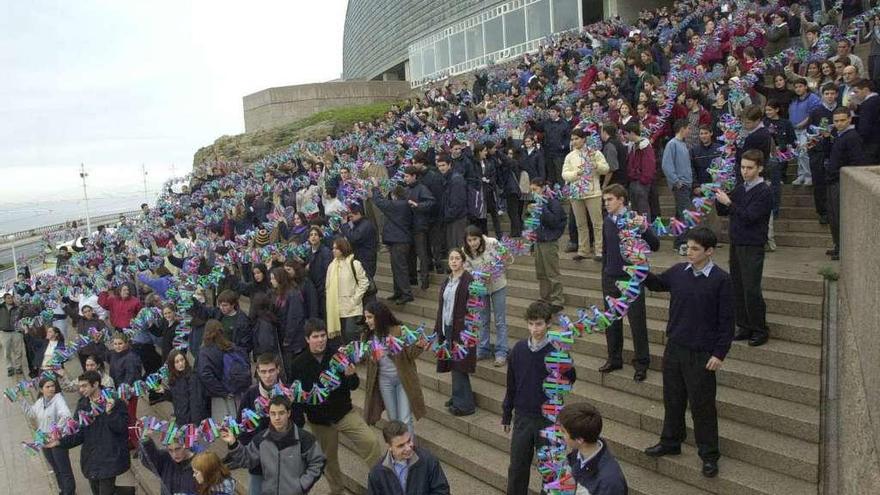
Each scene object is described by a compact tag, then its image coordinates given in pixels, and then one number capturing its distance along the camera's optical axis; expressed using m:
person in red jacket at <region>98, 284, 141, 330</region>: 10.75
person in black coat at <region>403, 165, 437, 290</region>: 9.52
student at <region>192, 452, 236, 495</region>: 4.79
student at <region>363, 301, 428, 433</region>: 5.97
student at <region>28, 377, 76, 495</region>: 7.49
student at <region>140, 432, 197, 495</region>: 5.66
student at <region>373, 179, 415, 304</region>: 9.57
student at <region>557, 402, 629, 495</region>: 3.58
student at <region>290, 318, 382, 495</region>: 5.87
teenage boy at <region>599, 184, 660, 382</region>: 5.95
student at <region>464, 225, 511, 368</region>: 6.95
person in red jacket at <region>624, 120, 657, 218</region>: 8.96
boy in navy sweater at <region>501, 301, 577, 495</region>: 4.84
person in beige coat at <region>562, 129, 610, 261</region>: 8.74
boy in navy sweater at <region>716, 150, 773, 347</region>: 5.66
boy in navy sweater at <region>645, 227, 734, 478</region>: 4.70
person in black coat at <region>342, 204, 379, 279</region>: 9.21
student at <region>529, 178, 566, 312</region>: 7.86
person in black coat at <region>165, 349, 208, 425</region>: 7.04
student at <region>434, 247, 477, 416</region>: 6.47
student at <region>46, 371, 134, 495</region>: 6.96
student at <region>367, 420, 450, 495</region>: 4.46
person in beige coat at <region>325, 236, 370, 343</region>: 8.17
